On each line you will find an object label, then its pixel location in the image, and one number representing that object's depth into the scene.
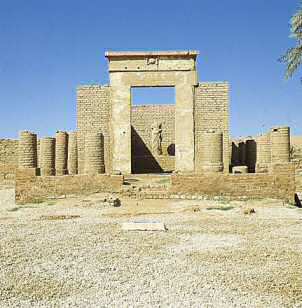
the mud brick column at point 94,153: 16.58
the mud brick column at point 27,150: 16.58
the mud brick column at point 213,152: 16.20
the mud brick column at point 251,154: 21.48
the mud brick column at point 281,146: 16.25
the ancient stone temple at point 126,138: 14.86
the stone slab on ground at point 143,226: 8.48
